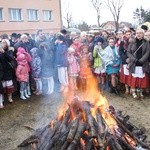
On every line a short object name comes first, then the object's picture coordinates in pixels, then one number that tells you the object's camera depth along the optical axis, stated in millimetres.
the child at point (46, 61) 6661
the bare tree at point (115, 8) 31668
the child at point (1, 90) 5790
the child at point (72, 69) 6765
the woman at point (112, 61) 6558
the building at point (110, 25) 54050
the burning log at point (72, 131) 3509
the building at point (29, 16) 22612
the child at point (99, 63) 6756
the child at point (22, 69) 6318
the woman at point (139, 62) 6115
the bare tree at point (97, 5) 32011
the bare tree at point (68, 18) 37575
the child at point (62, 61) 6716
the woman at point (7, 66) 6002
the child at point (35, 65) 6616
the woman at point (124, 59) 6458
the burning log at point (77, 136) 3435
